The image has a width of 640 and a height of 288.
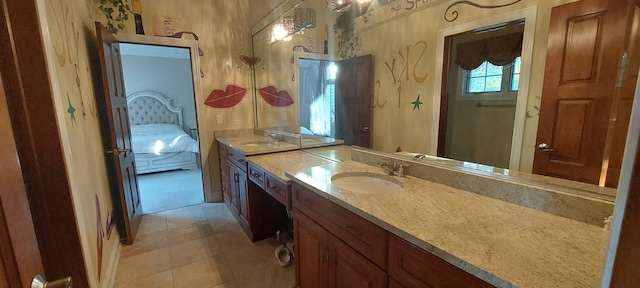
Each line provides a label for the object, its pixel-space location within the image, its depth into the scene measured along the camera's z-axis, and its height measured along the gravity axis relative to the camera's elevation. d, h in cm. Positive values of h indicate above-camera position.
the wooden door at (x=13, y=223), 48 -22
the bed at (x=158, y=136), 458 -45
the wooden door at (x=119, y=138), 216 -23
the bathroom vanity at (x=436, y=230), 73 -41
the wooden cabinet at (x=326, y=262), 110 -73
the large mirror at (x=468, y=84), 101 +12
